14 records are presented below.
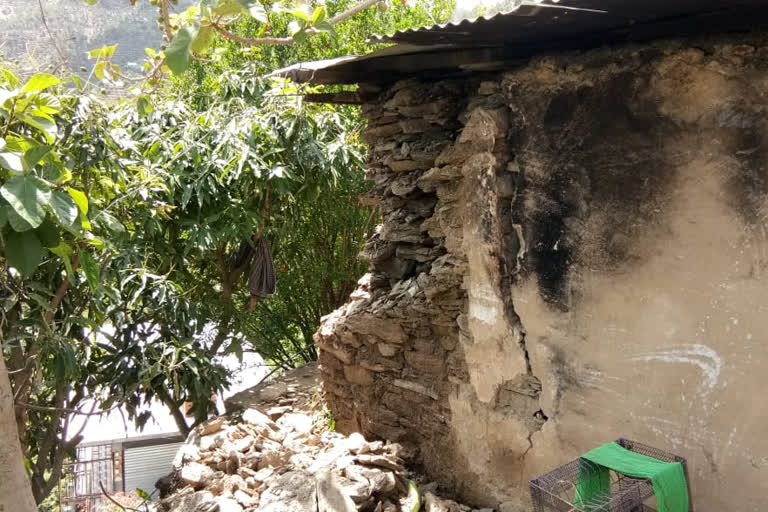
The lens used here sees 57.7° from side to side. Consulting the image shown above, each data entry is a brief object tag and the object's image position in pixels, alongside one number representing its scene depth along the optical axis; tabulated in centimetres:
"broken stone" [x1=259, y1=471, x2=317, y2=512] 348
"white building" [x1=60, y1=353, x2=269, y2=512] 1030
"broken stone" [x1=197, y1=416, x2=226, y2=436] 493
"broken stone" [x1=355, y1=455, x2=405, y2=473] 395
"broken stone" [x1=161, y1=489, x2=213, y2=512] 379
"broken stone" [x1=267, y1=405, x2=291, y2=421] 554
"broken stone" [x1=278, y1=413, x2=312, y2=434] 504
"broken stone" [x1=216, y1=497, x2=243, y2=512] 371
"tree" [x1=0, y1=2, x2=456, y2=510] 241
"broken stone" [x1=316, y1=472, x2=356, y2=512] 343
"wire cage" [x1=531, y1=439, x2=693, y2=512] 282
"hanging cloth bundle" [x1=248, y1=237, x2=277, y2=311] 652
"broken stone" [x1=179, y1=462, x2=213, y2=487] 415
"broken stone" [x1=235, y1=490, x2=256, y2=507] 379
